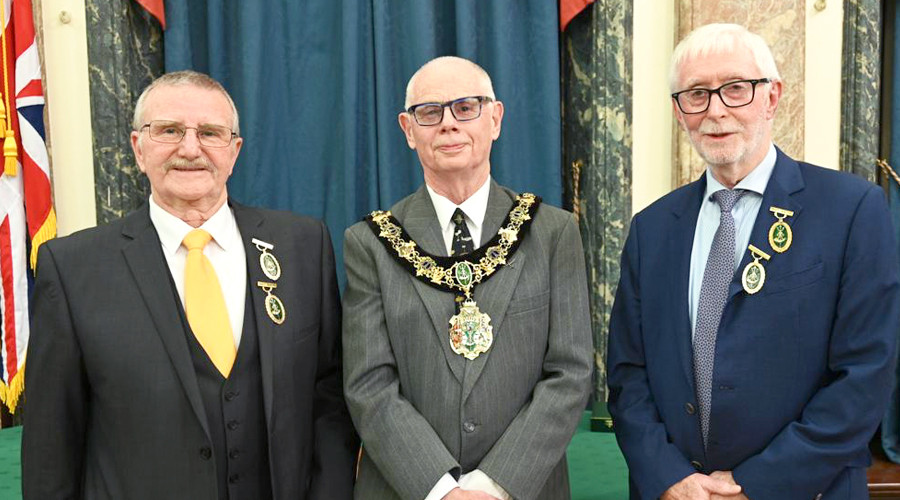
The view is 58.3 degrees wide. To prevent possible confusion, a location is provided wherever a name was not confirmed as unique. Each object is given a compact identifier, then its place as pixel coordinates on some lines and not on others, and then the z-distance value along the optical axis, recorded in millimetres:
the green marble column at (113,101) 3660
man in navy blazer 1808
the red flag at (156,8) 3635
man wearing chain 1904
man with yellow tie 1853
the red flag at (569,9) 3639
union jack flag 3582
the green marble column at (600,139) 3609
